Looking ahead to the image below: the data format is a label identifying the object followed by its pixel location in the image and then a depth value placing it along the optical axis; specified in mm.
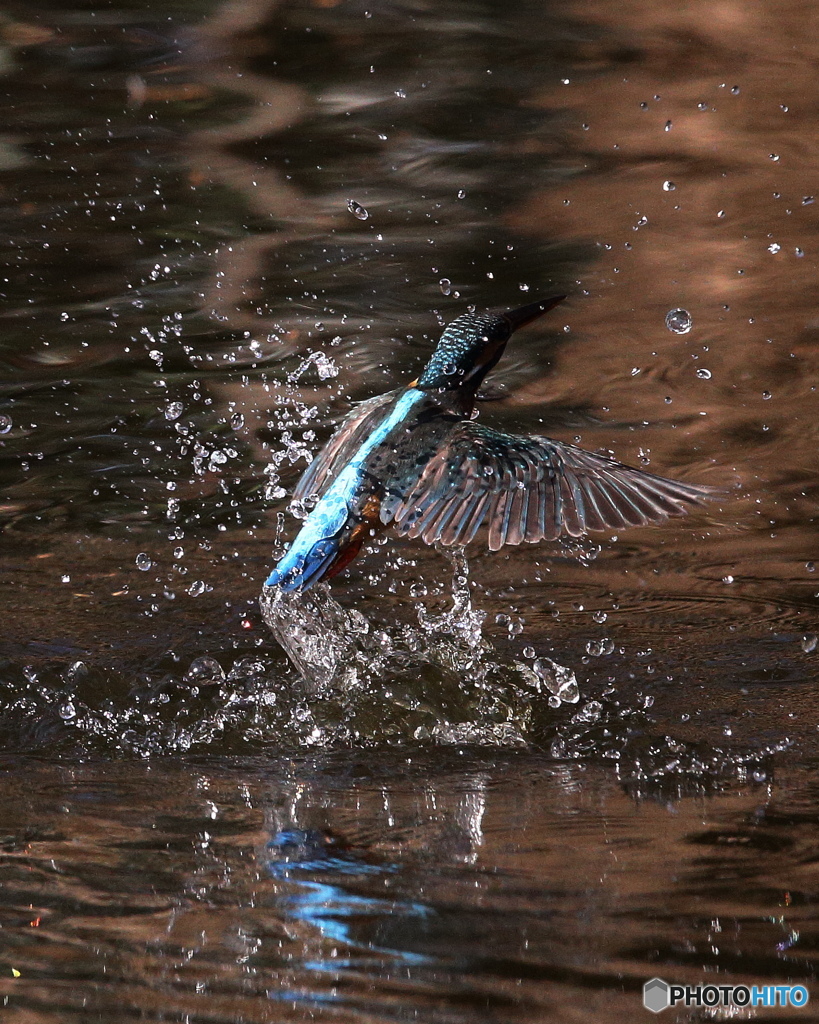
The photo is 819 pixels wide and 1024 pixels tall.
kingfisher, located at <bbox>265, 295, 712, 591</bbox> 6473
